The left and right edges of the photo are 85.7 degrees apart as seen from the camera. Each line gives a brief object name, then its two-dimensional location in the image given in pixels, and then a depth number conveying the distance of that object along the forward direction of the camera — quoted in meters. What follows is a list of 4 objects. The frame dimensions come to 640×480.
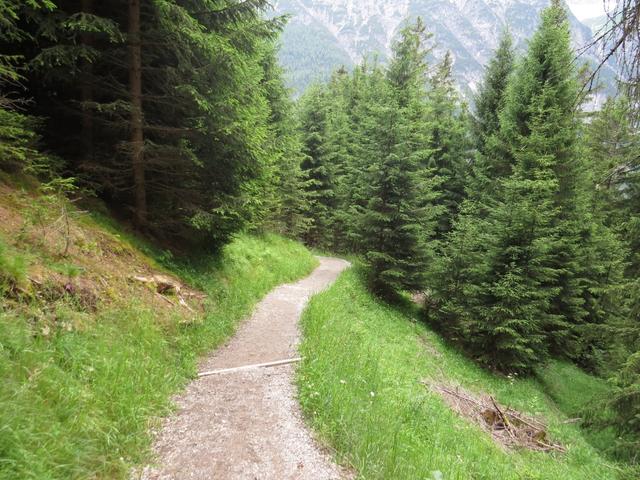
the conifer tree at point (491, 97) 19.31
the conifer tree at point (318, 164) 28.55
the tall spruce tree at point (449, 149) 22.62
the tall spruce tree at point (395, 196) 14.88
